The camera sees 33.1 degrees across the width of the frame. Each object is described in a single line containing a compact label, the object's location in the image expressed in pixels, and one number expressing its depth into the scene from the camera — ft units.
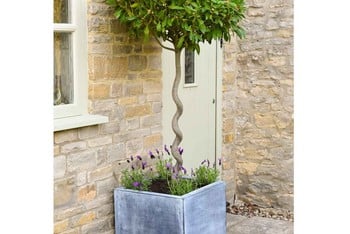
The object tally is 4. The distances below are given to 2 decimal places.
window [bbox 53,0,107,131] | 11.99
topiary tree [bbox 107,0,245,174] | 12.03
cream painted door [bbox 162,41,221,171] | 16.51
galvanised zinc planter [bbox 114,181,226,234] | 12.06
